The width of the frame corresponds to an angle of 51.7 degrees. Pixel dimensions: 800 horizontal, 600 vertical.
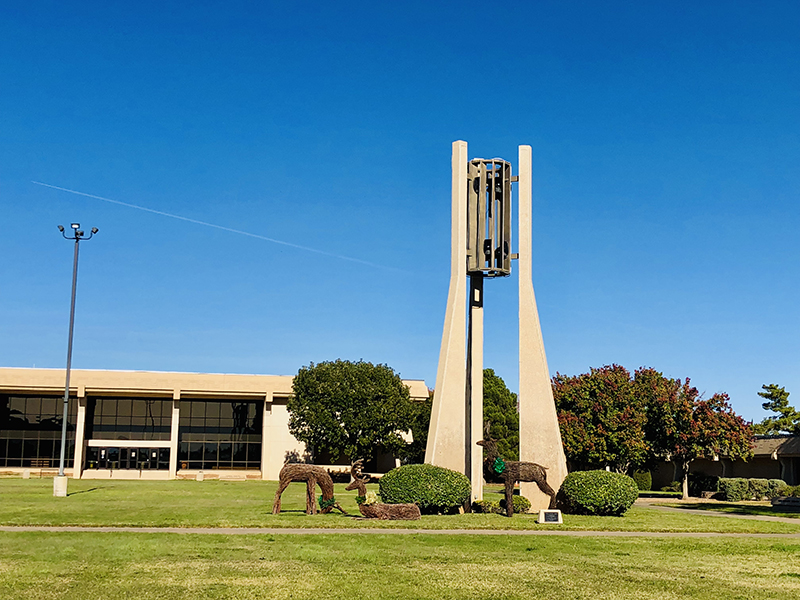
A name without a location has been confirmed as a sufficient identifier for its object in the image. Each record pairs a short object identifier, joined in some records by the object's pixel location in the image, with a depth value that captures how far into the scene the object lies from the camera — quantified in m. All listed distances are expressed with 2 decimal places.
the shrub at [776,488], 43.59
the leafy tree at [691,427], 43.47
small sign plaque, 21.31
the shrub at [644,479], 54.19
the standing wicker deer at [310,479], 23.08
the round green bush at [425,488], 24.03
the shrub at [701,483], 45.47
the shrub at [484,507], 25.56
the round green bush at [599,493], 24.78
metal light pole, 32.69
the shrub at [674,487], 52.07
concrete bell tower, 26.77
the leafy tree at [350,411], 56.15
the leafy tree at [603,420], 43.34
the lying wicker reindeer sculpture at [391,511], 21.56
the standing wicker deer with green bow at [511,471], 23.78
